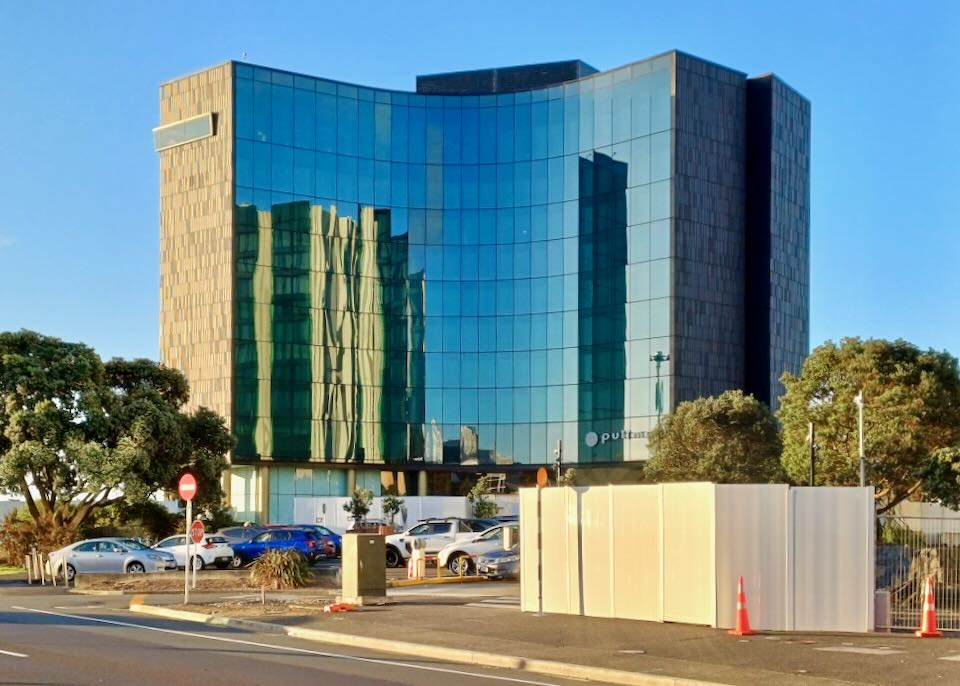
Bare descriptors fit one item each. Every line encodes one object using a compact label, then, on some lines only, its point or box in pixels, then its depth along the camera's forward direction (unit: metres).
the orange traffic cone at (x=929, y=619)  20.61
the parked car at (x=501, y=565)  37.03
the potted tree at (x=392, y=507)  70.46
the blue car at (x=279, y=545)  44.22
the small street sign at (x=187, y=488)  29.61
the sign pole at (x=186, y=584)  28.73
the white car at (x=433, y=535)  42.94
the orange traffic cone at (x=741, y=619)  20.86
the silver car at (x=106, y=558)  39.62
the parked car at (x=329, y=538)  46.98
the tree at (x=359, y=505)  69.19
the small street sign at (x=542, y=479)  28.42
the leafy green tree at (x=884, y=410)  48.47
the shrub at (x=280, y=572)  33.09
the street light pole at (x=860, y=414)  43.15
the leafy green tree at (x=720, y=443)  64.12
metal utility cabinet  27.39
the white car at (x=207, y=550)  43.06
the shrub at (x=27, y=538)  46.50
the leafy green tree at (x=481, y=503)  70.06
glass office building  86.50
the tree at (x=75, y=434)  48.44
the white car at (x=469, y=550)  39.53
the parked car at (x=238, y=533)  44.56
